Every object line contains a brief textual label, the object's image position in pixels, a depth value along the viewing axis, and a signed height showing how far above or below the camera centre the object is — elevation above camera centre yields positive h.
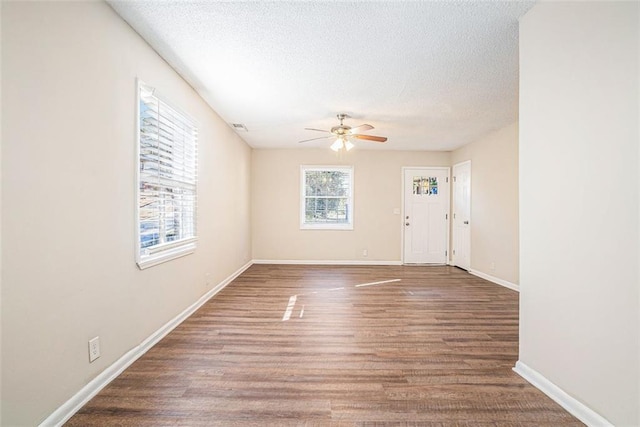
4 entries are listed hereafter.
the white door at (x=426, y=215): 6.18 -0.10
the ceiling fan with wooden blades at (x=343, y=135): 4.02 +1.05
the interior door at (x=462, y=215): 5.50 -0.09
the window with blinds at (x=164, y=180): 2.29 +0.26
